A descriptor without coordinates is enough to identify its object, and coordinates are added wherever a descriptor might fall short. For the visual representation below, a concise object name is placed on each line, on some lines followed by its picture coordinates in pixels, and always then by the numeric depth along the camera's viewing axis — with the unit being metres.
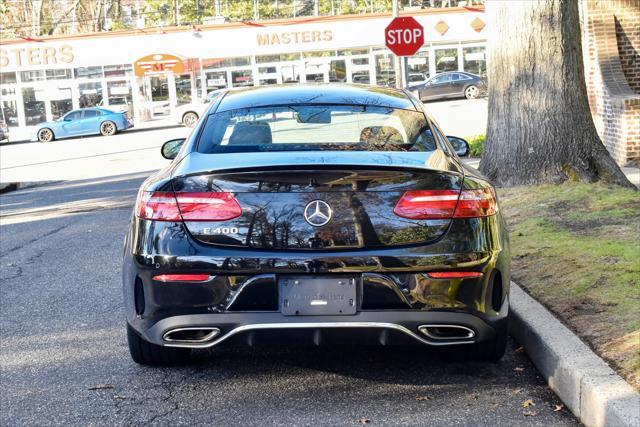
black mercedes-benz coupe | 4.35
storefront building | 48.12
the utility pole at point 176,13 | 55.92
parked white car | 39.75
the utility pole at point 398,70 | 23.22
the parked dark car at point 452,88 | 43.34
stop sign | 17.77
